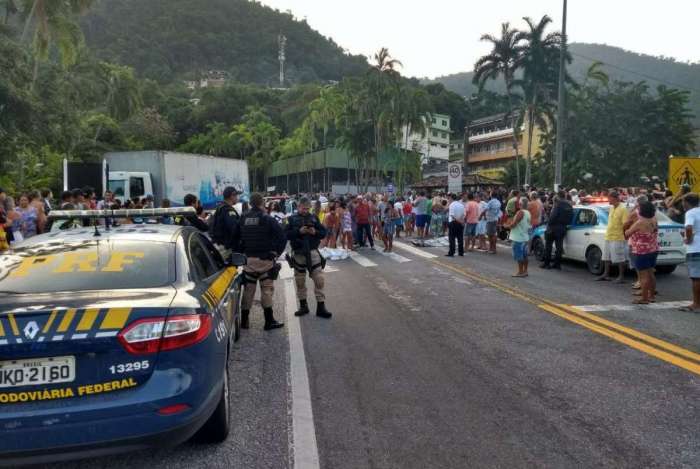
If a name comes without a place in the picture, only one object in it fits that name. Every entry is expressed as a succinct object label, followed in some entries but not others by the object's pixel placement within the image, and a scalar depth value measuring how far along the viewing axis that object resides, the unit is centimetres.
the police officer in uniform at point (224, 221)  852
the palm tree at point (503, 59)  4747
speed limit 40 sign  2156
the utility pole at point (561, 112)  2144
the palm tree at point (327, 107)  6719
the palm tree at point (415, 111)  5466
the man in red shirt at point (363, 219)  1845
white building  9312
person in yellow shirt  1120
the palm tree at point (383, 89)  5269
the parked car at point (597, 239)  1167
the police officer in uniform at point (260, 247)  741
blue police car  313
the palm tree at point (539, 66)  4678
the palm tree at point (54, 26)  3209
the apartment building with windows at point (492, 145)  7262
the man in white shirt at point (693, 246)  839
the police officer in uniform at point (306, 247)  816
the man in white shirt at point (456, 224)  1551
